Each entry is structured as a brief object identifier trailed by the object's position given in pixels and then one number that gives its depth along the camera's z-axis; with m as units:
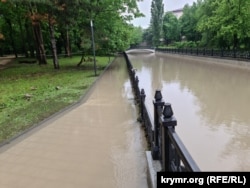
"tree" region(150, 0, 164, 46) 68.31
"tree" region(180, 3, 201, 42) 49.40
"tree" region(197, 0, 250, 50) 23.94
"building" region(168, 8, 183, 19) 110.88
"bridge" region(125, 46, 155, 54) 67.02
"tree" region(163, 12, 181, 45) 62.50
